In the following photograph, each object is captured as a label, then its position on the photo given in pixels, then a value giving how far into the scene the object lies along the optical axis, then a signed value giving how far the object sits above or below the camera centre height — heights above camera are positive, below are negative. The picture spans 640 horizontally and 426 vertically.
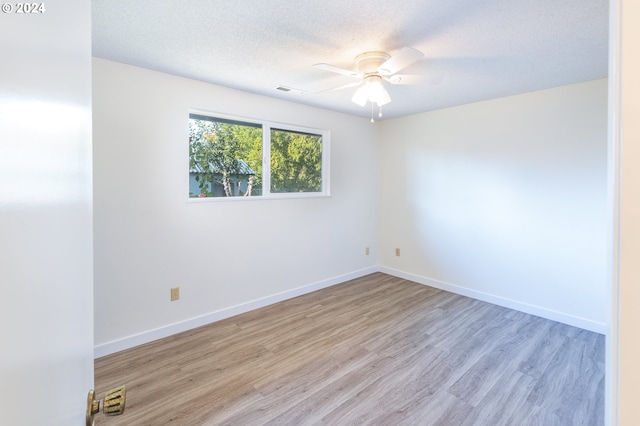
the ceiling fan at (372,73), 1.90 +0.97
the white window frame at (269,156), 2.81 +0.68
